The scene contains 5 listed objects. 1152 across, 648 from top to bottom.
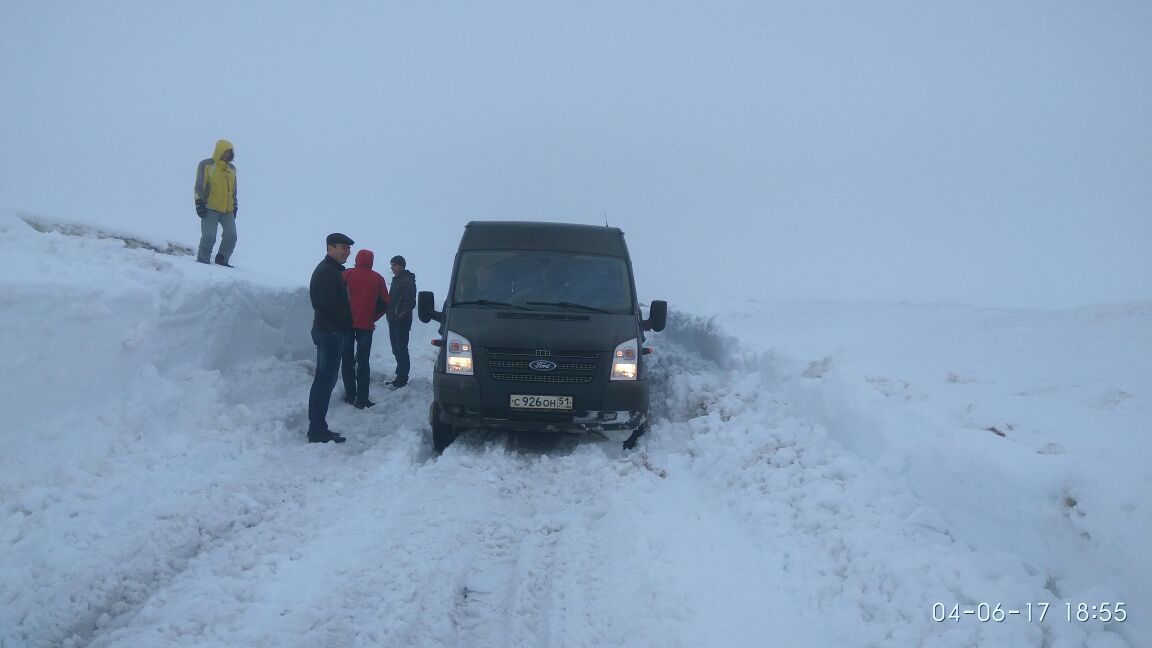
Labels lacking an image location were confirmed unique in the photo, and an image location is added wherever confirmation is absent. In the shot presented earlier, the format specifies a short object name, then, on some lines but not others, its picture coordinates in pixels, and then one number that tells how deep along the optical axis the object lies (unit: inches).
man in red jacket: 355.9
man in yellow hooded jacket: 404.8
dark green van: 266.4
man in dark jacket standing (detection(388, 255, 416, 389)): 421.1
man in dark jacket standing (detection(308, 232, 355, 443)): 281.4
